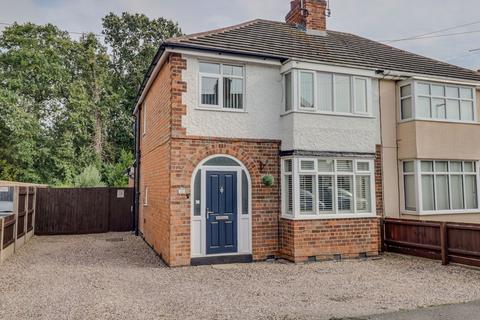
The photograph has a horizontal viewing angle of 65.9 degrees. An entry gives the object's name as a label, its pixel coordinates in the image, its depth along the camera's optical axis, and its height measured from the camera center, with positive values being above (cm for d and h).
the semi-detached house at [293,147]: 913 +124
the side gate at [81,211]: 1525 -74
